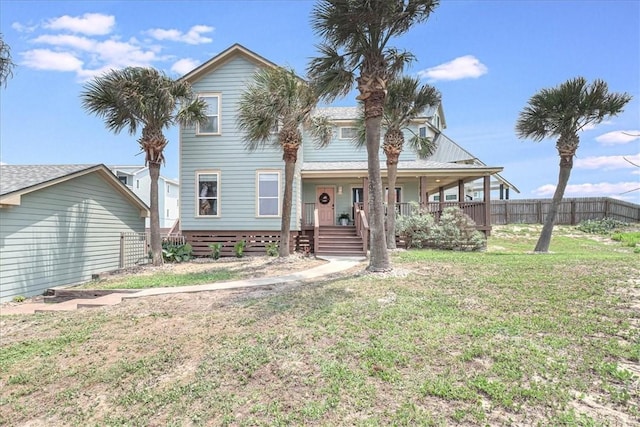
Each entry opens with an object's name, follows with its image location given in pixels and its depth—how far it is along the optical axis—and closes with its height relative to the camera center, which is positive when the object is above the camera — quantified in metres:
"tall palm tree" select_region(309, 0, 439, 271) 8.08 +4.12
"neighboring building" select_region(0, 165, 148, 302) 10.43 -0.16
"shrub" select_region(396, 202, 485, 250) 14.31 -0.52
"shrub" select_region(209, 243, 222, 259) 14.73 -1.28
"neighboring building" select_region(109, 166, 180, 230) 30.55 +3.05
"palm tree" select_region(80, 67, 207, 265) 11.44 +3.83
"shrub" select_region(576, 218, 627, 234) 21.45 -0.43
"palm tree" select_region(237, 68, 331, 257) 10.71 +3.32
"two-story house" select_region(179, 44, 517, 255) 15.25 +2.00
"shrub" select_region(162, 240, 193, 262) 13.78 -1.28
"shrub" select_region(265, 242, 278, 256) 14.32 -1.22
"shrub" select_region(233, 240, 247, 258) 14.59 -1.23
